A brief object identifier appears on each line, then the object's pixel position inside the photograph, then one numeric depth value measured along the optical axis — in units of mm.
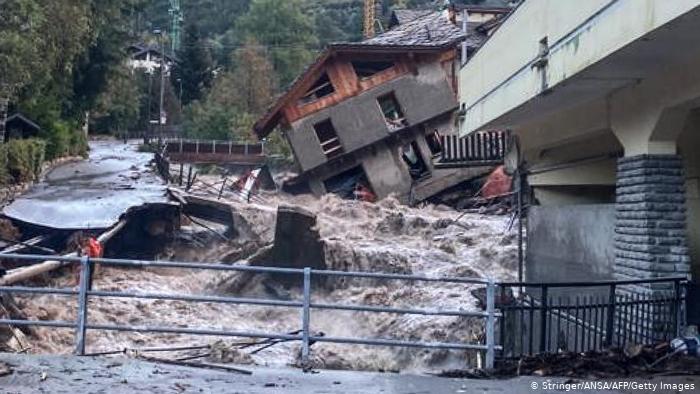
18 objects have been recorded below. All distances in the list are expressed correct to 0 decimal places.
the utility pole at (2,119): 27972
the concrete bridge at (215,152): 44875
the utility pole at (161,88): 61281
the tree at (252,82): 62219
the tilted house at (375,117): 36281
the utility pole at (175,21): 95356
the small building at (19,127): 33875
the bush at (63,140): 40219
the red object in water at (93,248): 17289
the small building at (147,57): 92319
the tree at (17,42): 19109
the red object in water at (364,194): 36094
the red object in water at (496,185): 32000
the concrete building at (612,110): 9016
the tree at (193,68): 77375
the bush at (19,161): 27453
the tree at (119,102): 42875
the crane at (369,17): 84000
